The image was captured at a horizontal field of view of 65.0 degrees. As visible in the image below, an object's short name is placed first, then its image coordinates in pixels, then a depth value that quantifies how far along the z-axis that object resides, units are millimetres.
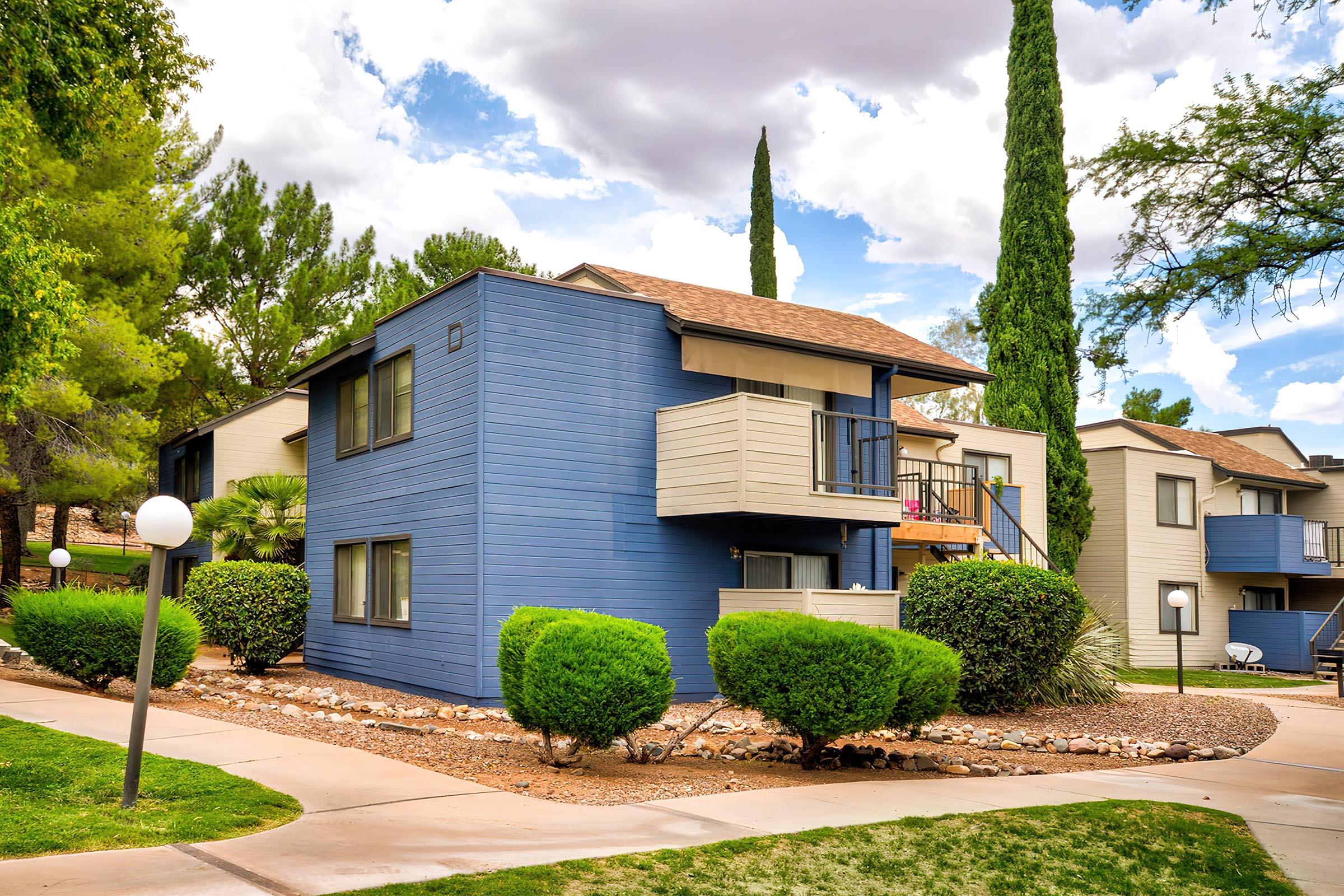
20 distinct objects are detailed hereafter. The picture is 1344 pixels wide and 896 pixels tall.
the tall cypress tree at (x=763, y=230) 33812
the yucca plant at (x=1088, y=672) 14500
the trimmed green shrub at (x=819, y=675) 9023
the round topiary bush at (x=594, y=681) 8445
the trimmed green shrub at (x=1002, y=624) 13398
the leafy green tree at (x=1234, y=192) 8922
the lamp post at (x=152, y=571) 6777
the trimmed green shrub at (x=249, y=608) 16578
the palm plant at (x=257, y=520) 19766
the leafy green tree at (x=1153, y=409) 47750
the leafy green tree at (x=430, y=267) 31906
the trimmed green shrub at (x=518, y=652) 9109
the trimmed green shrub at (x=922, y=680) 9469
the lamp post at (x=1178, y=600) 19141
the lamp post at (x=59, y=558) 18656
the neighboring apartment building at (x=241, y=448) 23844
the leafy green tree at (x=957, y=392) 44188
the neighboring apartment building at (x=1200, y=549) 27172
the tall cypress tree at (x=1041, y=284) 24484
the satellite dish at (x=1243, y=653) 27250
